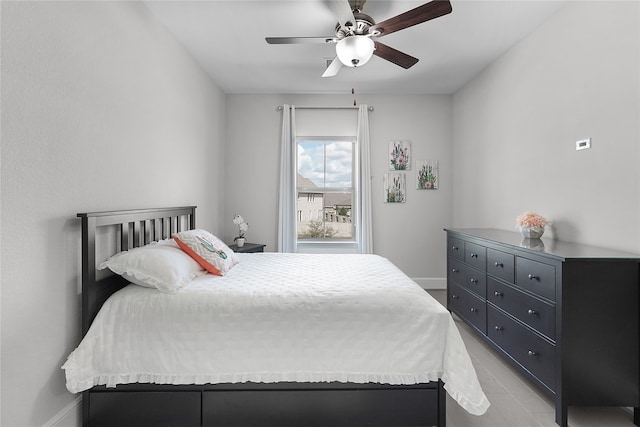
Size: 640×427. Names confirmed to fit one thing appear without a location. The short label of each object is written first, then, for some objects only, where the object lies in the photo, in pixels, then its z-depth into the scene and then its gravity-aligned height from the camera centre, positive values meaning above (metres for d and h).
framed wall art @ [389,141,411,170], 4.66 +0.82
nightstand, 4.02 -0.44
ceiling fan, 2.17 +1.28
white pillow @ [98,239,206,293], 1.86 -0.32
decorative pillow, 2.29 -0.28
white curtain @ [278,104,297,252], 4.55 +0.38
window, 4.79 +0.33
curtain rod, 4.60 +1.42
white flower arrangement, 4.25 -0.17
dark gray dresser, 1.87 -0.65
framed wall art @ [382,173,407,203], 4.66 +0.36
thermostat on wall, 2.36 +0.49
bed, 1.72 -0.75
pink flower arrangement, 2.61 -0.07
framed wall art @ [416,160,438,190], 4.67 +0.51
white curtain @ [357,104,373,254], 4.55 +0.41
